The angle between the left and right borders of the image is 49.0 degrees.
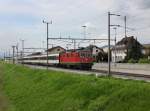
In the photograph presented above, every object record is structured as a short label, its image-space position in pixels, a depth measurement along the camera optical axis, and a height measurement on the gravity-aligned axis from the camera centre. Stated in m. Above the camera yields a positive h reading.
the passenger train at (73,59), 24.23 -0.26
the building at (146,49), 52.89 +2.87
